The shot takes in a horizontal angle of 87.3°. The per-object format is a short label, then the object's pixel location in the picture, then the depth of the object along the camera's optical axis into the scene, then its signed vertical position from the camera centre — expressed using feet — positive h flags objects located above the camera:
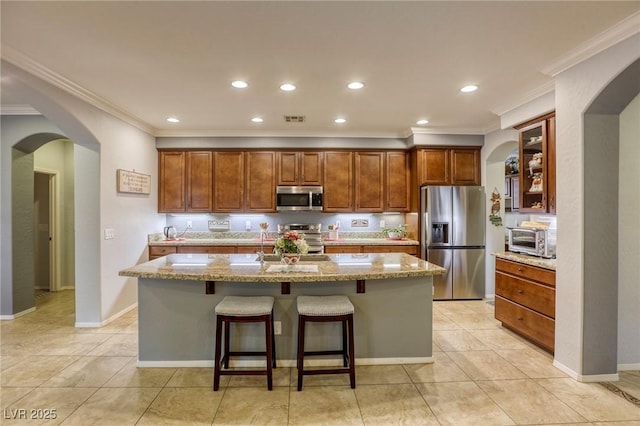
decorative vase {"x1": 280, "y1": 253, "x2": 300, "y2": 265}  9.72 -1.40
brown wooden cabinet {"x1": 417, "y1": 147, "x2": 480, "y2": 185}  17.61 +2.29
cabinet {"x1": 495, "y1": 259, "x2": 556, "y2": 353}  10.45 -3.16
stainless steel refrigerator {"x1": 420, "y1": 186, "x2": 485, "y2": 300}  17.07 -1.31
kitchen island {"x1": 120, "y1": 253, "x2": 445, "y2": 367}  9.81 -3.06
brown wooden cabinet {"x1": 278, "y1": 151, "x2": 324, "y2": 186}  18.33 +2.28
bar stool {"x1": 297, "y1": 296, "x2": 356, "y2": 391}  8.46 -2.77
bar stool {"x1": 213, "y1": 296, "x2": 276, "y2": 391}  8.50 -2.76
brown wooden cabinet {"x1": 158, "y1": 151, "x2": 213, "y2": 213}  18.28 +1.58
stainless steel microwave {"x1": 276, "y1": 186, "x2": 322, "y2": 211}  18.06 +0.60
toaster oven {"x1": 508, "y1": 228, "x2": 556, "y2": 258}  11.05 -1.13
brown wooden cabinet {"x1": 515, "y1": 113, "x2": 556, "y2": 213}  11.27 +1.58
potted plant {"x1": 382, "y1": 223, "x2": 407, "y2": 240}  18.76 -1.28
